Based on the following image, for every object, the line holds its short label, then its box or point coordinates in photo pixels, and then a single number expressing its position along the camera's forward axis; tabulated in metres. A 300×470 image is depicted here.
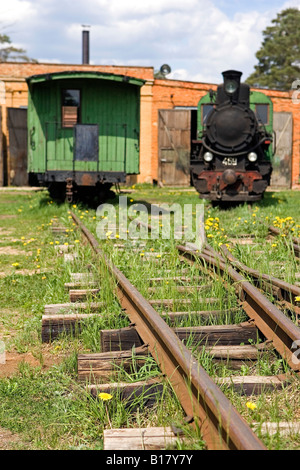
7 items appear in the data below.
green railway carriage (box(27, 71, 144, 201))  12.86
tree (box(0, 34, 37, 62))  46.81
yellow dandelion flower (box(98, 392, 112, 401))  2.55
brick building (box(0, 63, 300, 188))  21.28
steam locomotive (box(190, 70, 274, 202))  11.89
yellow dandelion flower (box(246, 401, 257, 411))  2.35
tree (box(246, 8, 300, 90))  50.66
